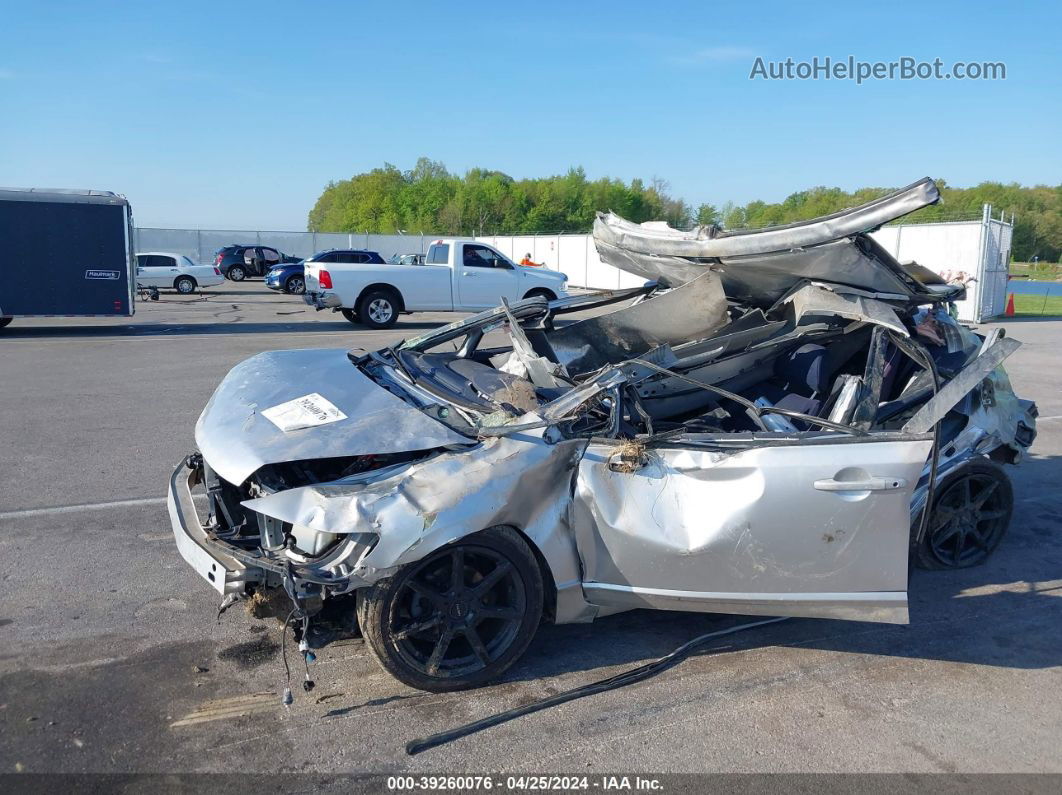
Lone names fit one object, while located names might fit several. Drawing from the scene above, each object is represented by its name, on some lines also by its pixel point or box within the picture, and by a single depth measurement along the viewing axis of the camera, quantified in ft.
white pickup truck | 59.77
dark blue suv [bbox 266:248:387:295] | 99.81
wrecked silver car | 10.94
